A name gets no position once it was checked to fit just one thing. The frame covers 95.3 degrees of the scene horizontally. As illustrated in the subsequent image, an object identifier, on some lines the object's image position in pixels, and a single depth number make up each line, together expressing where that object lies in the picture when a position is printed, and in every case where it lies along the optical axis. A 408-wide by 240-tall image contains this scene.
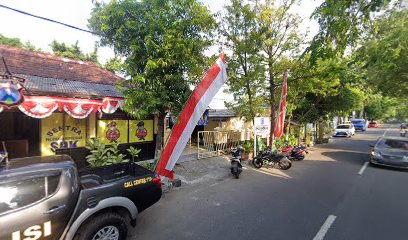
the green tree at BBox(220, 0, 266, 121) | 8.22
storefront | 4.74
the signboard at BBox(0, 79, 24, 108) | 4.07
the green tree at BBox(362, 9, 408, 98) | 4.34
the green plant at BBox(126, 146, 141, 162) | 6.01
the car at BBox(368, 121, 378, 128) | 45.08
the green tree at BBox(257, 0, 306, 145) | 8.44
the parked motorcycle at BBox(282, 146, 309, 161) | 9.77
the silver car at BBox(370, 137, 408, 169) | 7.83
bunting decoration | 4.64
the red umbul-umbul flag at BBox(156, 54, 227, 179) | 4.81
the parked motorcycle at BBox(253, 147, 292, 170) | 8.08
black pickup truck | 2.28
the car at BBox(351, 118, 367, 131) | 31.98
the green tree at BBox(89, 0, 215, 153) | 5.40
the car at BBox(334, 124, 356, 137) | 22.65
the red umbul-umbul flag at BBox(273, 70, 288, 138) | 8.92
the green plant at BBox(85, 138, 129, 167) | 5.46
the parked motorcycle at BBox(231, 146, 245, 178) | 6.89
